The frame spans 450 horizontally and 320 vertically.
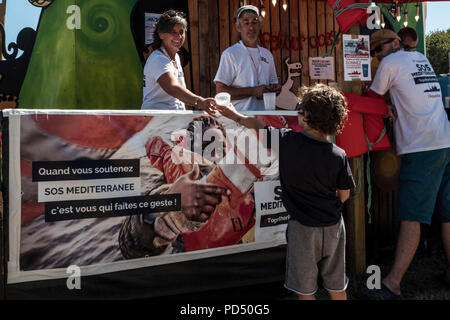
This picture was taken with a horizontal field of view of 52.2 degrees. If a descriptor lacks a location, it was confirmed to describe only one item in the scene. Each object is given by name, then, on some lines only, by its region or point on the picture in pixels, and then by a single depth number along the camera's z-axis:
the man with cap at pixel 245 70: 4.38
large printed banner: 2.82
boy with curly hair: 2.68
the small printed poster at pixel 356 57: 4.06
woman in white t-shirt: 3.47
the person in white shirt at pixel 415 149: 3.83
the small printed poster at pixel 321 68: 5.94
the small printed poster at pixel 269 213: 3.55
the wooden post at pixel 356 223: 4.16
